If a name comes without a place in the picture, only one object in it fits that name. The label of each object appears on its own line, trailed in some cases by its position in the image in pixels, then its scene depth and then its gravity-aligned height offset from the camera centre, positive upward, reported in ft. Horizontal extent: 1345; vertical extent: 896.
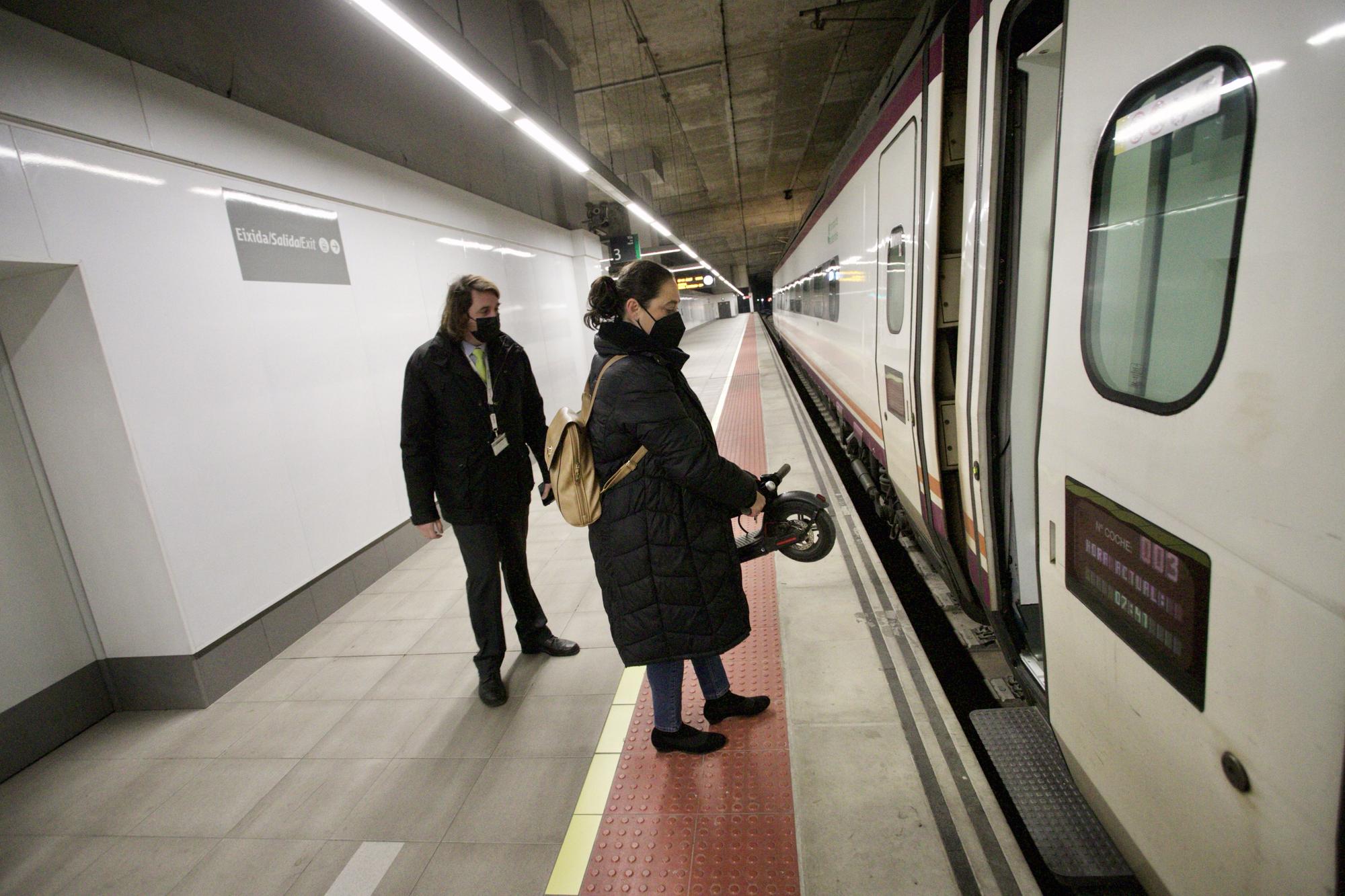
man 8.54 -1.60
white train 2.73 -0.86
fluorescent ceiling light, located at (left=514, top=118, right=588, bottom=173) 13.84 +4.53
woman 5.72 -1.84
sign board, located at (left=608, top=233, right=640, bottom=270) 39.42 +4.39
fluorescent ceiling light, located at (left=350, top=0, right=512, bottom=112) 8.52 +4.56
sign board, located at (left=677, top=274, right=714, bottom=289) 99.09 +4.56
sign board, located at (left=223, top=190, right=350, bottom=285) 11.46 +2.17
